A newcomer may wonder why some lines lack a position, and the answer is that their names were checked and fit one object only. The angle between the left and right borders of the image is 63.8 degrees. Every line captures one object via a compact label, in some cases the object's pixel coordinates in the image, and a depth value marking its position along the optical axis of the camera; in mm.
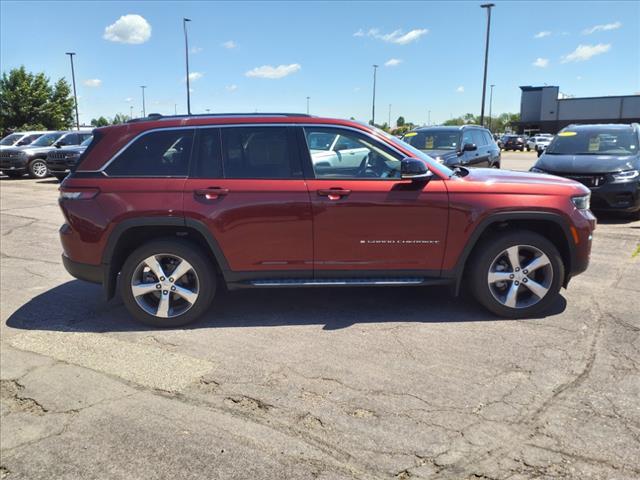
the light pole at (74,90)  44666
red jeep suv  4305
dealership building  61688
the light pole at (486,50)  30125
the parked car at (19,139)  19984
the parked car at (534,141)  46128
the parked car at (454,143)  11000
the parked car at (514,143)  44906
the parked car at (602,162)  8695
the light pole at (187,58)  35625
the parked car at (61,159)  16906
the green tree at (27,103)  41344
